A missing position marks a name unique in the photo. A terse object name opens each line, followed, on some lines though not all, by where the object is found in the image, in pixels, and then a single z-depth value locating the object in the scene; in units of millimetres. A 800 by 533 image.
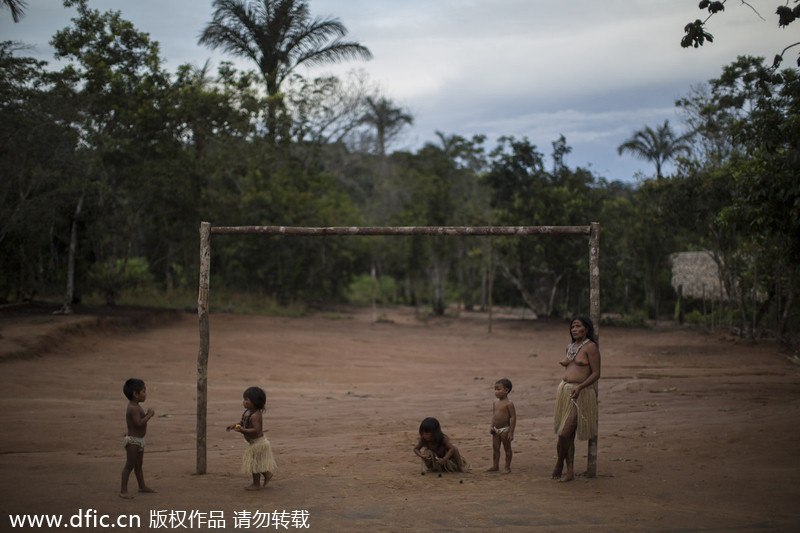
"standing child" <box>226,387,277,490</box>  6199
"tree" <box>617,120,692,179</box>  35812
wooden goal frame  6814
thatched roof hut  25641
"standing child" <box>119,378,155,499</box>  5938
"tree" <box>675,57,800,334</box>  9539
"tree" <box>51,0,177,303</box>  21094
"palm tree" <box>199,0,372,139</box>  28016
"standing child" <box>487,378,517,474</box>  6922
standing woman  6566
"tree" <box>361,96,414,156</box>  42438
